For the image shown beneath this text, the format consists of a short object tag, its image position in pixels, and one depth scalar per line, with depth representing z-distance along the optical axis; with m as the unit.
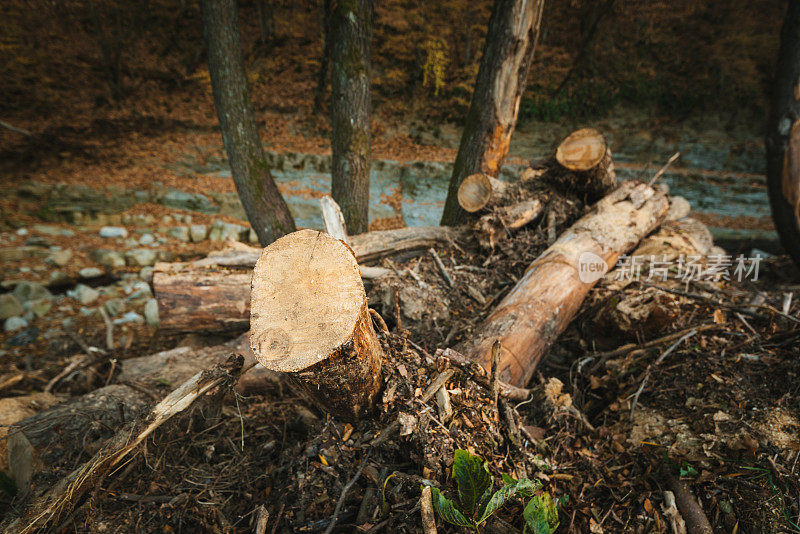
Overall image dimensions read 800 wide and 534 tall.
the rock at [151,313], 4.43
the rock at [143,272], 5.38
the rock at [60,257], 5.37
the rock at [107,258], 5.57
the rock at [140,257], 5.71
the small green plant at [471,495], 1.40
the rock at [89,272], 5.21
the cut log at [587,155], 3.29
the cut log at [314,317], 1.36
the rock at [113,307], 4.57
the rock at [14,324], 4.19
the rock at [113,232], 6.17
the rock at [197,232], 6.57
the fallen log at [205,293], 3.00
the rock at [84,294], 4.78
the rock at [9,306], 4.33
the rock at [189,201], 6.98
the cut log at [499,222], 3.34
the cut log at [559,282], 2.38
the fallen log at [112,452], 1.47
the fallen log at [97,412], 1.97
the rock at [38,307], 4.48
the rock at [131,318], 4.43
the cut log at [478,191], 3.40
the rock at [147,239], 6.20
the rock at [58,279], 4.98
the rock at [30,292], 4.62
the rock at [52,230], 5.97
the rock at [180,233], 6.49
